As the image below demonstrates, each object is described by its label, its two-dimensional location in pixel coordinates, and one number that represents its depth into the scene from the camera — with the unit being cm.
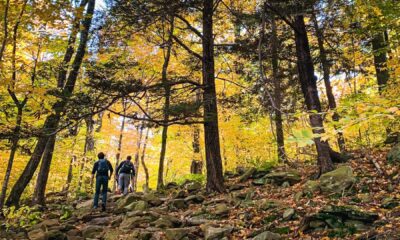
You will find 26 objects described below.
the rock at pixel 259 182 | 1012
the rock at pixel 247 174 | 1118
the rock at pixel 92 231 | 758
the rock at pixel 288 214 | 639
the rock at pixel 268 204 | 727
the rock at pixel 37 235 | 706
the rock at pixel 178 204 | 925
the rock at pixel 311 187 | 759
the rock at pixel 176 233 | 646
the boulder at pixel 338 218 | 550
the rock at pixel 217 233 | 616
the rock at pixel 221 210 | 757
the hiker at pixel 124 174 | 1184
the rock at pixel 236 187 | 1022
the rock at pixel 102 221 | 866
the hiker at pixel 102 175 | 1007
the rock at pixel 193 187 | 1119
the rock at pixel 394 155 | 812
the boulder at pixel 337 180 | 735
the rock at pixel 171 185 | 1341
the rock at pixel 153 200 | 998
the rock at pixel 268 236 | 542
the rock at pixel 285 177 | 938
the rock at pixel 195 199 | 940
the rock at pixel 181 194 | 1052
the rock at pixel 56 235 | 721
